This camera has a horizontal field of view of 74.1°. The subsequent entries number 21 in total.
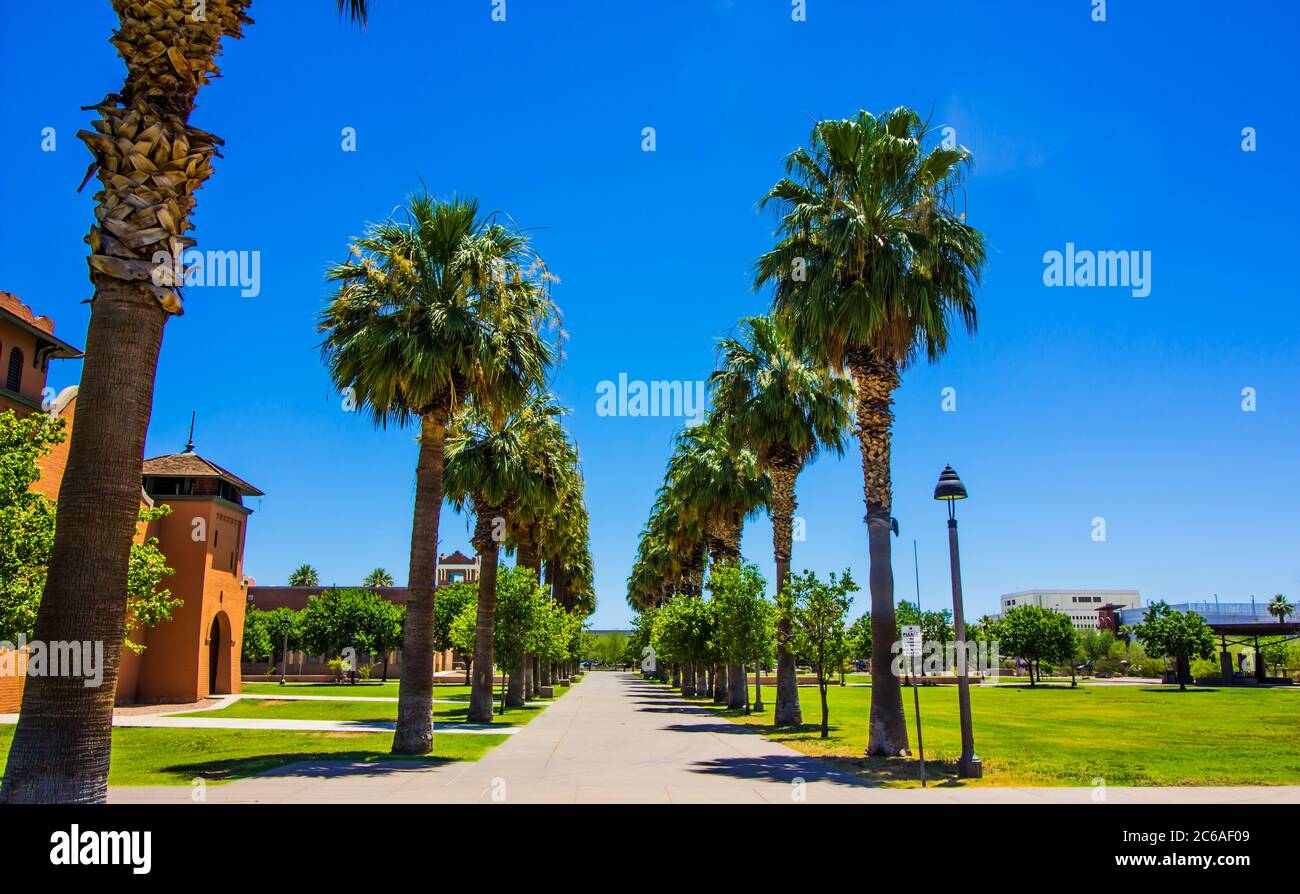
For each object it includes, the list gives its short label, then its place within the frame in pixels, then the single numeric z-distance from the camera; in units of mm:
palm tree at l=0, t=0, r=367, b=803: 7672
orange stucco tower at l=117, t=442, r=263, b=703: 39875
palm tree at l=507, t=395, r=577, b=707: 32562
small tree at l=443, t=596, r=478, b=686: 38062
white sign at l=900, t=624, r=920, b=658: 13555
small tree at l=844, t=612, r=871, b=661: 24312
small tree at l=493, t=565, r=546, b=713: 34062
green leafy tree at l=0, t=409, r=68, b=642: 18312
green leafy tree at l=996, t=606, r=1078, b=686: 79938
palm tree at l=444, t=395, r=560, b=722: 30781
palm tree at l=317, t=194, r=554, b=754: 18391
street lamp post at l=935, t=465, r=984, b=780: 15695
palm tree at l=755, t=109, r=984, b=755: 19297
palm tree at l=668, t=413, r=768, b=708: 37594
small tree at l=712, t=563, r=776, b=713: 31625
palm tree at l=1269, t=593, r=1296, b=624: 96312
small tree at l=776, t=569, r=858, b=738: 24203
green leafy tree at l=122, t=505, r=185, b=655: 22938
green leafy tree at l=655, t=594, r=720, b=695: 41250
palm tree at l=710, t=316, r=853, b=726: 28766
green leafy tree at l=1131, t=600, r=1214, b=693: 72188
